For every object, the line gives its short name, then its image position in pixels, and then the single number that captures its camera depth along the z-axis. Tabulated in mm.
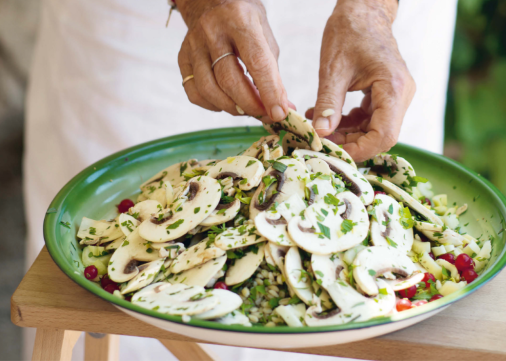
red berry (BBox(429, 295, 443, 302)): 589
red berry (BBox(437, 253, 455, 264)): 613
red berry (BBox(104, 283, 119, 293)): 599
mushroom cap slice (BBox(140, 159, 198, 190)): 705
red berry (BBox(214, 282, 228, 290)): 585
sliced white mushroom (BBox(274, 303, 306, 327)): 558
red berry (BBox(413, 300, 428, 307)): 580
